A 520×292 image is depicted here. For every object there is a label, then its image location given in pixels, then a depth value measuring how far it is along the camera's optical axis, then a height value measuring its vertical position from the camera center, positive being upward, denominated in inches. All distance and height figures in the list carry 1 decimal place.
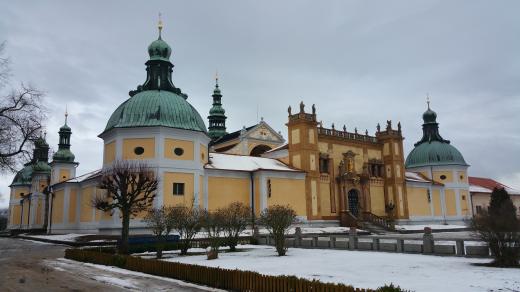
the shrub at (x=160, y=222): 920.9 +5.7
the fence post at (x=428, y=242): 901.2 -44.5
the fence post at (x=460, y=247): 831.7 -52.2
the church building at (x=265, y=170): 1498.5 +216.7
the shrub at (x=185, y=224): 1010.8 +0.8
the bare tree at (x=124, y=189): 1015.0 +87.4
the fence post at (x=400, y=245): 943.4 -51.7
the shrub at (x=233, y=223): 1056.0 +0.9
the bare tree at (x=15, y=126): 855.4 +190.0
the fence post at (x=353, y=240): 1029.8 -43.3
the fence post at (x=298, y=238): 1192.8 -42.1
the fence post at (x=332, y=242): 1090.4 -49.5
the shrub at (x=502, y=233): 686.5 -22.6
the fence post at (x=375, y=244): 994.5 -51.4
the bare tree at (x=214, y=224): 905.5 -1.1
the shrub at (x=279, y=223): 933.2 -0.8
